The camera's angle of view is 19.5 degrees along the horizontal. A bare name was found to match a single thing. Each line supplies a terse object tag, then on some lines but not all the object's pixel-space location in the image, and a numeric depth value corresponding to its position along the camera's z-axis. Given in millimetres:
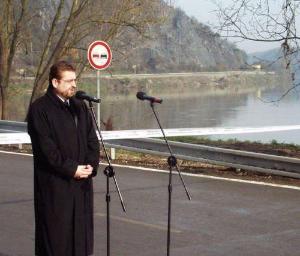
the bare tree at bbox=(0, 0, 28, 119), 29122
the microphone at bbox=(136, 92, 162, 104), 6557
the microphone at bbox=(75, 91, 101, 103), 5927
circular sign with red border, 20040
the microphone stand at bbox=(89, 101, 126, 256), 5916
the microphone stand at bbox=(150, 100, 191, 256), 6626
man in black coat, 5661
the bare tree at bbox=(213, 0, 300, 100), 17540
